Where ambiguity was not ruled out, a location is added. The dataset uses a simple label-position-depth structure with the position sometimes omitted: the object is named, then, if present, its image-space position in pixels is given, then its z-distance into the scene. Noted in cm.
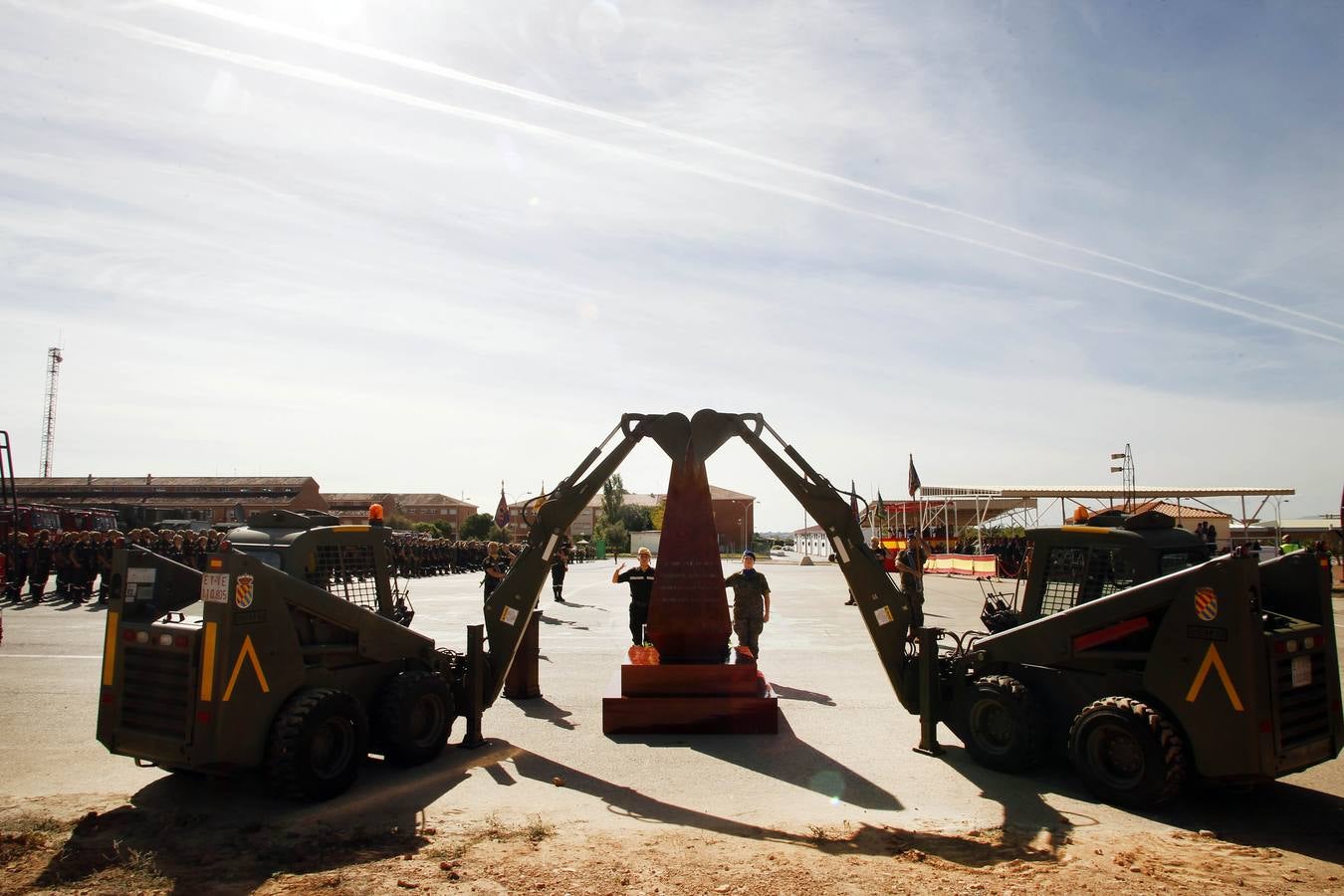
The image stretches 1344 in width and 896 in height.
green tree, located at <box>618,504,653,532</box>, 10319
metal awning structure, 3906
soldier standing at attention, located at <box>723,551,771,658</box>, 1148
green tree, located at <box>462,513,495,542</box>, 8506
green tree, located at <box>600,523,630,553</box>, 8544
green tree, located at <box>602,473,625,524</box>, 10044
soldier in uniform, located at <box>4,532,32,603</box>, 2269
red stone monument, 889
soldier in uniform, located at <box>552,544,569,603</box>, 2497
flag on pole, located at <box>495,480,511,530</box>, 3129
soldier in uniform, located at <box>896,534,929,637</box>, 1615
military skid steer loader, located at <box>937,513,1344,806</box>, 608
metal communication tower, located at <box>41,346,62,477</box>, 6938
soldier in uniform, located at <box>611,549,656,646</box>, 1222
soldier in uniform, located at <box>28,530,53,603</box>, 2342
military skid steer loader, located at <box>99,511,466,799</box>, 611
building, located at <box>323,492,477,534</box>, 11306
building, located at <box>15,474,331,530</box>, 5878
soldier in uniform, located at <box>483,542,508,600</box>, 1311
